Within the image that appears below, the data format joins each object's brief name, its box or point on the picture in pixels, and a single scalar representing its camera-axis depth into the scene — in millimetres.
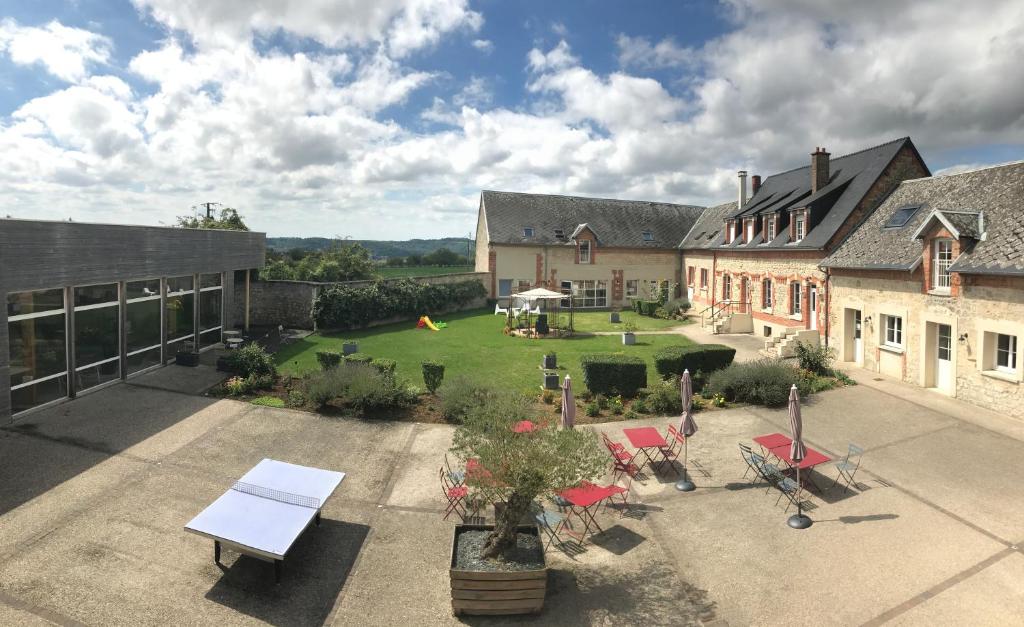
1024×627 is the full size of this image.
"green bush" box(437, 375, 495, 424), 13344
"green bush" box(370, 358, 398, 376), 14875
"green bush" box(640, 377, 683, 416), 14016
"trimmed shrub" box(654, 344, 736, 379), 16094
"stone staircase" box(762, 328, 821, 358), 19562
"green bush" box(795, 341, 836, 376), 17016
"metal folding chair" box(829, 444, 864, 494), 9875
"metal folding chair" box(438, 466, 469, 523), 8898
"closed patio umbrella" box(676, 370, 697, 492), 9984
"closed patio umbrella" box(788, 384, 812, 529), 8914
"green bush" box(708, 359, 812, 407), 14297
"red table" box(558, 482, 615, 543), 8086
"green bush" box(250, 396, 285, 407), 13742
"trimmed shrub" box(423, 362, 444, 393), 15148
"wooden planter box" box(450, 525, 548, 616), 6414
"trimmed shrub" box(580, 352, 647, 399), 15062
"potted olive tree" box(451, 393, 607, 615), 6438
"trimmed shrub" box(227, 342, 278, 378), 15453
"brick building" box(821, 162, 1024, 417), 13516
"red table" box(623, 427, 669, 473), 10336
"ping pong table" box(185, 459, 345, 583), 6859
